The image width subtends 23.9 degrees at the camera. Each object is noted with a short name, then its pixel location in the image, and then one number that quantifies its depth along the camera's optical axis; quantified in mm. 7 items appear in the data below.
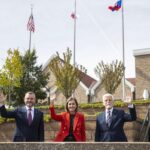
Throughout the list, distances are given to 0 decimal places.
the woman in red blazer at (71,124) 6531
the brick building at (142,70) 29906
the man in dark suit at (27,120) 6383
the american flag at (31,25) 31547
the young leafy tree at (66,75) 24125
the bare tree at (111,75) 23594
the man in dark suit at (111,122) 6387
